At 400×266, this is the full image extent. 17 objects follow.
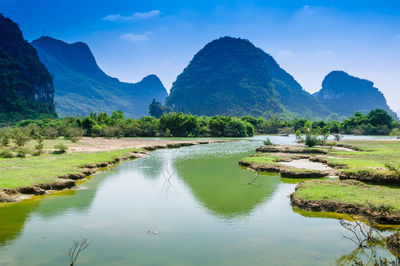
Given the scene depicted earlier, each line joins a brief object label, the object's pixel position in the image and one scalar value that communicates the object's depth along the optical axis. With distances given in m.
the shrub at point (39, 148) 25.14
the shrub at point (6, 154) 22.33
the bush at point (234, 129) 81.01
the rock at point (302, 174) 17.70
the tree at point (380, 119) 94.12
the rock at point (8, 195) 12.44
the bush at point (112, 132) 64.01
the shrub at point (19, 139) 26.42
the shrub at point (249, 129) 89.53
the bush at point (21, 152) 22.86
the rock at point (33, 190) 13.44
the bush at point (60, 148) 27.52
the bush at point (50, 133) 44.97
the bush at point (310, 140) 33.56
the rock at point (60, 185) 14.56
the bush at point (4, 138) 27.50
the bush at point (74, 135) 40.14
